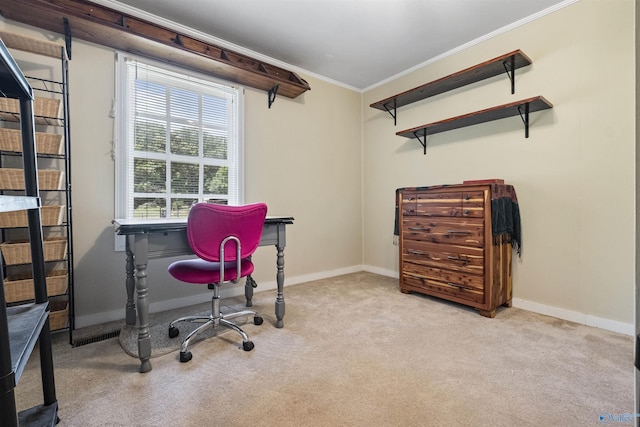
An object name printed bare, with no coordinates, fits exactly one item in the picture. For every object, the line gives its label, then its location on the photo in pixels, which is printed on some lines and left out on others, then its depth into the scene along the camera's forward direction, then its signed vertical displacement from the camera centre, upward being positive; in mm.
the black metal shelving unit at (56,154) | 1888 +363
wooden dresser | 2369 -372
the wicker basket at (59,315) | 1916 -747
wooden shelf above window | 1964 +1344
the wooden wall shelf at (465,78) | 2455 +1294
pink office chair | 1724 -257
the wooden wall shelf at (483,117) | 2335 +871
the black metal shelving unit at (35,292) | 850 -380
